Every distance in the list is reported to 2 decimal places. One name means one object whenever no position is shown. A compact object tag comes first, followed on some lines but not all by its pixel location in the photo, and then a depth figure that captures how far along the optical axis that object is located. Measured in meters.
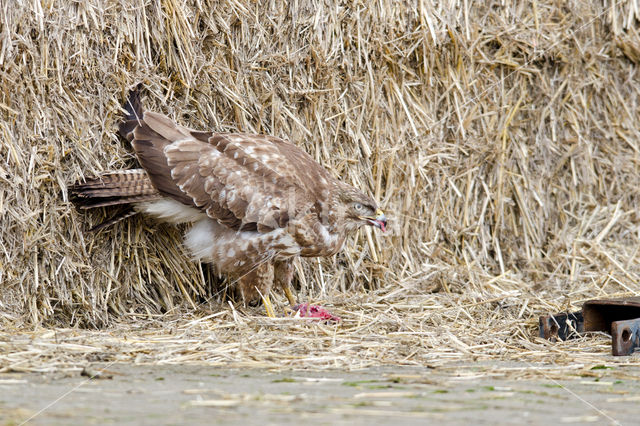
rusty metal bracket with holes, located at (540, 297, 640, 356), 9.27
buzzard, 10.10
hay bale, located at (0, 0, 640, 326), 9.63
